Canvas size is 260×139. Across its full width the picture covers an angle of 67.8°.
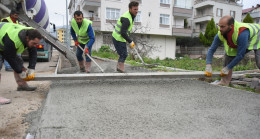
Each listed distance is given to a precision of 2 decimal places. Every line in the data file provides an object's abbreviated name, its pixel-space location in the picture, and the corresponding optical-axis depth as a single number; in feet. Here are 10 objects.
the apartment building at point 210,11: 96.58
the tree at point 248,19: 79.82
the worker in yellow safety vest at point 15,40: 9.05
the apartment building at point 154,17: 66.88
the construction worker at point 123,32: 14.19
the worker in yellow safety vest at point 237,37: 10.52
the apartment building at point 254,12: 131.75
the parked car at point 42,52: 31.79
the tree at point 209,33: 84.69
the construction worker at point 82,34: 15.51
